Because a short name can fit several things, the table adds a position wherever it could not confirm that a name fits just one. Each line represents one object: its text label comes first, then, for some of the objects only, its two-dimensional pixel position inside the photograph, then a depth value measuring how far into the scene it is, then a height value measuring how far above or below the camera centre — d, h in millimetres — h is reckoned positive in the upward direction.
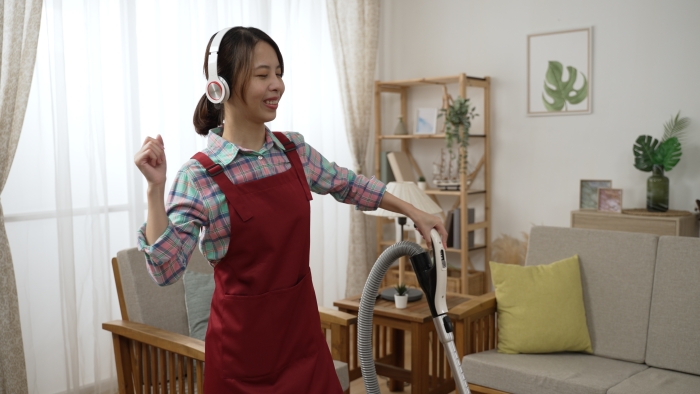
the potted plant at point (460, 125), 4305 +204
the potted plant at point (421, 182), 4543 -159
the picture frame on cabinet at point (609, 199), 3963 -254
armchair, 2355 -616
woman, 1359 -132
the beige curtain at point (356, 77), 4582 +553
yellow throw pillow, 2826 -633
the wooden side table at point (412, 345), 2957 -867
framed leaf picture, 4176 +517
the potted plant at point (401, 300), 3076 -631
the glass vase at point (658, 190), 3738 -190
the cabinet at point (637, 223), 3590 -365
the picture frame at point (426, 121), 4695 +257
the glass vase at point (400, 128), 4797 +212
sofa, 2580 -701
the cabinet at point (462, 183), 4402 -167
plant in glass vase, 3713 -16
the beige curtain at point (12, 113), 2723 +204
